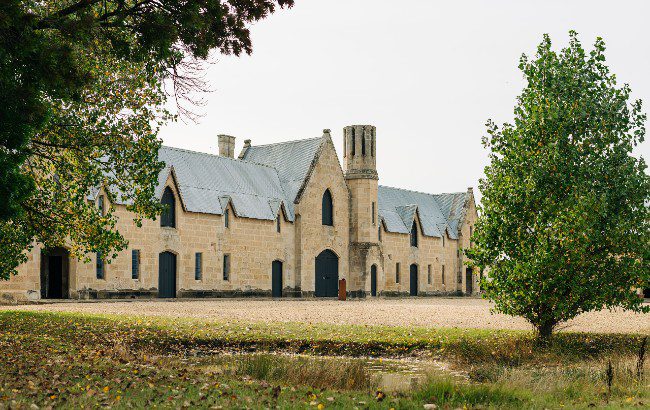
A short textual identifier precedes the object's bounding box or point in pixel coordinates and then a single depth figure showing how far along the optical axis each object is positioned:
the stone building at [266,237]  43.09
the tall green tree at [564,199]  18.83
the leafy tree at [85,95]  14.16
